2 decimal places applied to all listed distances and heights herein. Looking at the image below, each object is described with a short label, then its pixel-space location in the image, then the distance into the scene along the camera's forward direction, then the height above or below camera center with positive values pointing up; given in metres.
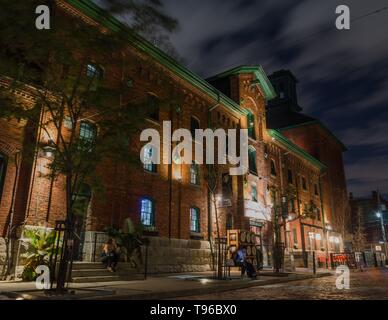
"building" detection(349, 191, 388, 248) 67.75 +8.75
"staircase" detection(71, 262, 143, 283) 11.57 -0.54
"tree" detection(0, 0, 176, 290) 8.52 +4.49
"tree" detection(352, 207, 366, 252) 45.75 +2.22
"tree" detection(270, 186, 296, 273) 18.19 +0.74
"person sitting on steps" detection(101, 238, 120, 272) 13.11 +0.10
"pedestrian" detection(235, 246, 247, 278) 15.89 -0.04
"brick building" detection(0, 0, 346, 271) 12.46 +3.74
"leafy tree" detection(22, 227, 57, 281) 11.12 +0.27
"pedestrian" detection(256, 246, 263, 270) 20.17 -0.07
